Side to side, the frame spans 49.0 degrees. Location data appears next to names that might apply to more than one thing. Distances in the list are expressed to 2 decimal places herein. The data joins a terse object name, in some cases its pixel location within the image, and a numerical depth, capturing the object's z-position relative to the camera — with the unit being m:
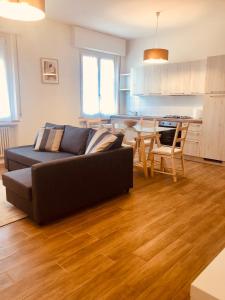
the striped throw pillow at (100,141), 3.03
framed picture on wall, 5.07
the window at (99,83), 5.95
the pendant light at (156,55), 4.11
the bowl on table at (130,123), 4.03
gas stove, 5.43
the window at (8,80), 4.53
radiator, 4.69
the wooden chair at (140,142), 4.01
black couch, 2.45
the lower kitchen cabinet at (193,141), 5.04
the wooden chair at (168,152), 3.80
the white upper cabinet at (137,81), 6.19
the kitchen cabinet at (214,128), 4.69
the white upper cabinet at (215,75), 4.58
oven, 5.16
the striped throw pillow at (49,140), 3.88
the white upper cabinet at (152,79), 5.87
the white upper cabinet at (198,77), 5.14
